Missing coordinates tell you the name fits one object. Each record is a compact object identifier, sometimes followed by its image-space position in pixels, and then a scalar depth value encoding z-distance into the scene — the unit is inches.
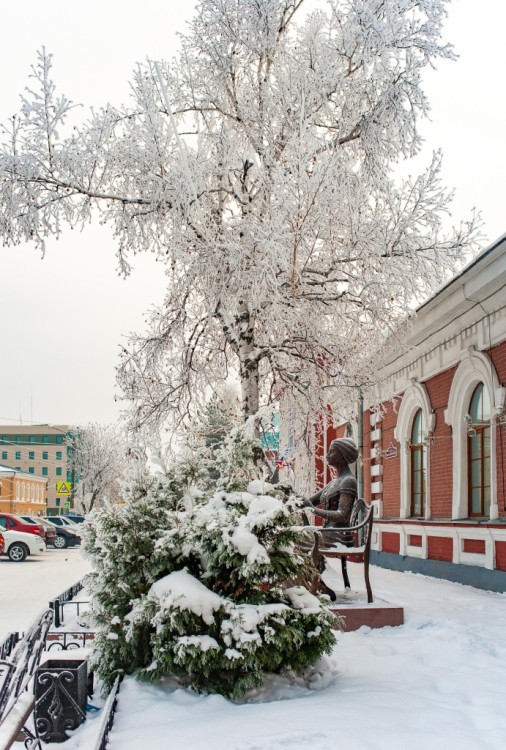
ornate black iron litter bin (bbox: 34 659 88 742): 183.8
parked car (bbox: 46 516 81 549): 1443.2
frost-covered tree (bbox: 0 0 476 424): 439.8
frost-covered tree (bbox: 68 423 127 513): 2524.6
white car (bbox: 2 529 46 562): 1043.3
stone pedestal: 289.1
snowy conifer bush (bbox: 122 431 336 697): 195.6
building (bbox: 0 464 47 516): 2704.2
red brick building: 452.8
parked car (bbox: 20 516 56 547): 1241.2
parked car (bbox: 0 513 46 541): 1127.6
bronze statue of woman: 334.6
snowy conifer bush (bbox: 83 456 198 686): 211.8
